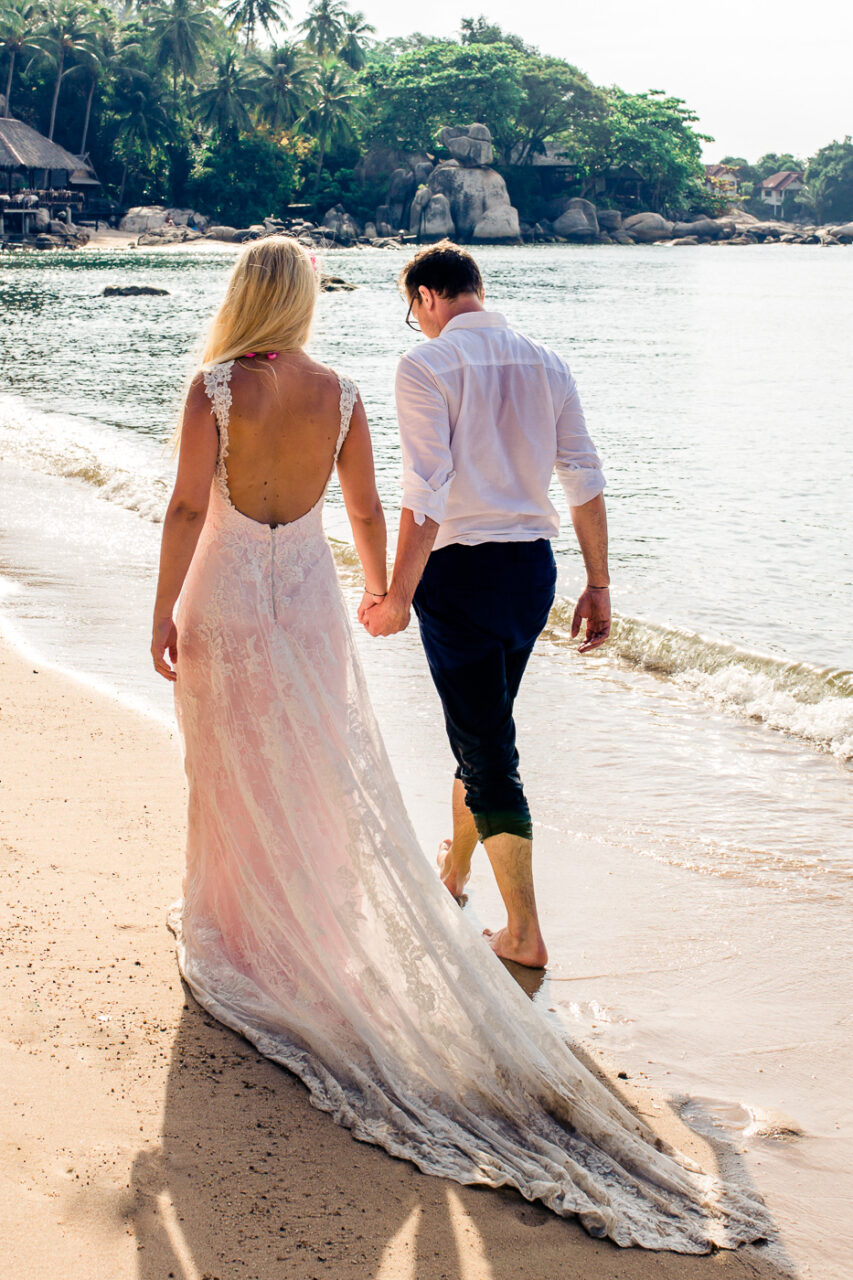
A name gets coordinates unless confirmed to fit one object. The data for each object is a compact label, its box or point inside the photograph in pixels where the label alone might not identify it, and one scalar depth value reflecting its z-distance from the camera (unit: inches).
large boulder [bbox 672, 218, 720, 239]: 3046.3
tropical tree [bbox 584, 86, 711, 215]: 2933.1
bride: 87.5
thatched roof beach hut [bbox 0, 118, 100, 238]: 2122.3
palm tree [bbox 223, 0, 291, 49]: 2704.2
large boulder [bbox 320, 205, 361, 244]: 2519.7
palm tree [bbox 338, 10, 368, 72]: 3013.3
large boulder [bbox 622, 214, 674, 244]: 2960.1
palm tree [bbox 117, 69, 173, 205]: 2381.9
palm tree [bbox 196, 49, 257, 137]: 2481.5
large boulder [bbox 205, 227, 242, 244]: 2317.9
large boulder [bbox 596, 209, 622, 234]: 2957.7
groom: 105.8
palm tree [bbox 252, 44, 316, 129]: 2532.0
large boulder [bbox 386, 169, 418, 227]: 2704.2
